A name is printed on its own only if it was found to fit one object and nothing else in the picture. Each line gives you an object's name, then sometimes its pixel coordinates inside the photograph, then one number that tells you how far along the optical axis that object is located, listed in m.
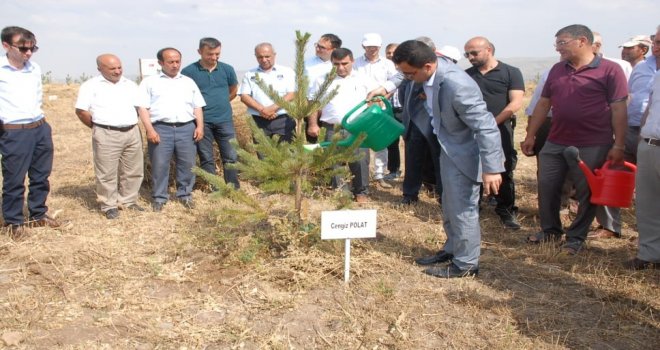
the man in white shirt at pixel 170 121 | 5.63
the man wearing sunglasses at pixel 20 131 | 4.64
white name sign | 3.53
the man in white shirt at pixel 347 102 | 5.82
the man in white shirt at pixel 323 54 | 6.79
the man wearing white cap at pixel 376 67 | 7.00
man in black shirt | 5.18
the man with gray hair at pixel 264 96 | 6.18
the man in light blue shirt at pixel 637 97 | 5.06
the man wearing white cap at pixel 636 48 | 6.08
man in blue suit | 3.48
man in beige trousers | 5.32
